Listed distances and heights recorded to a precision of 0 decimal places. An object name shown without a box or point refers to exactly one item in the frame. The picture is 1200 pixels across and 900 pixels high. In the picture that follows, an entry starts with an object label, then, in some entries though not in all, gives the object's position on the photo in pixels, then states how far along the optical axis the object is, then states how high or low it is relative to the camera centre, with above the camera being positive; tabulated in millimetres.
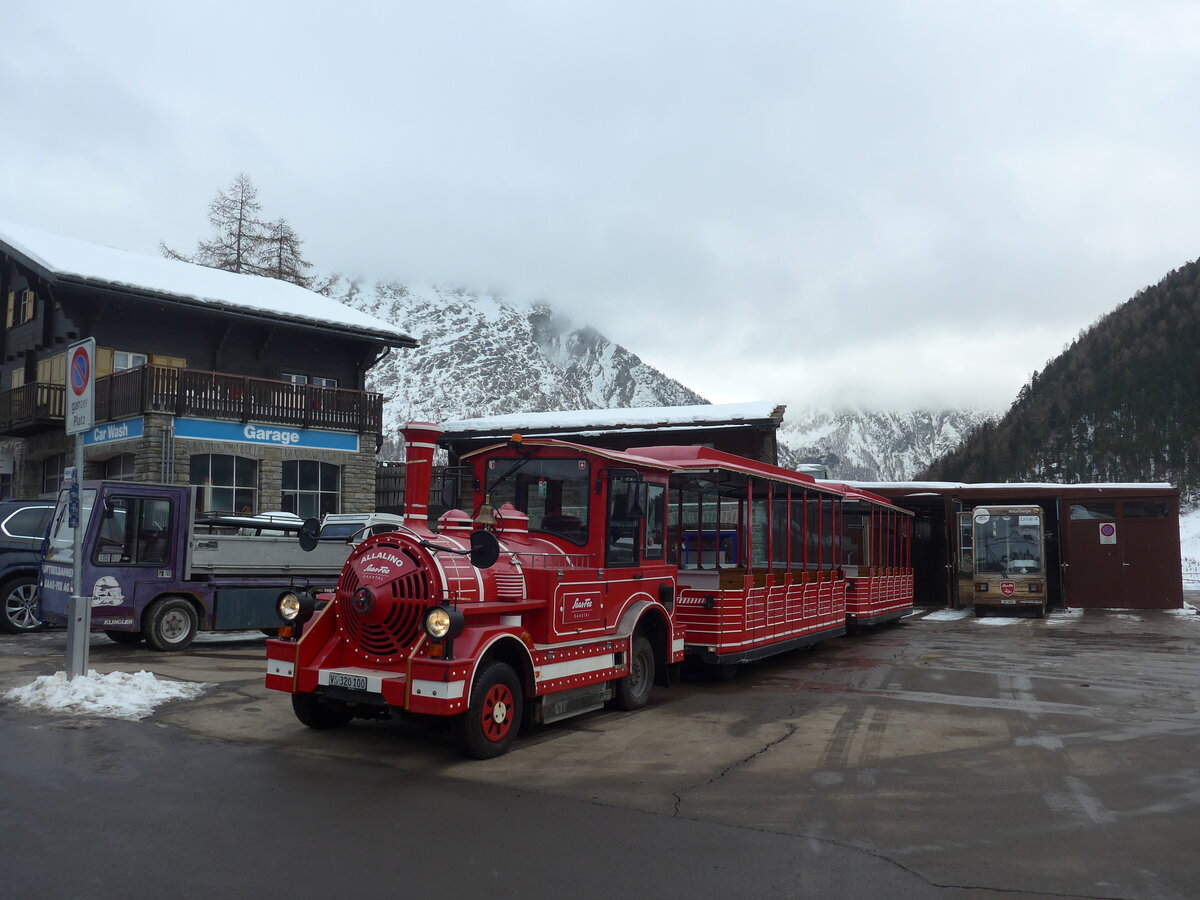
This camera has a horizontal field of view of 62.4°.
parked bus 22656 -419
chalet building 23297 +3599
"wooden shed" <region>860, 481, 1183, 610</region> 24422 +52
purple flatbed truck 12492 -497
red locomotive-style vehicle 7055 -533
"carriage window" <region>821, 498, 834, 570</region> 15047 +72
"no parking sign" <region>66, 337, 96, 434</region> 9414 +1393
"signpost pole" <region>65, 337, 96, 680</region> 9242 +629
